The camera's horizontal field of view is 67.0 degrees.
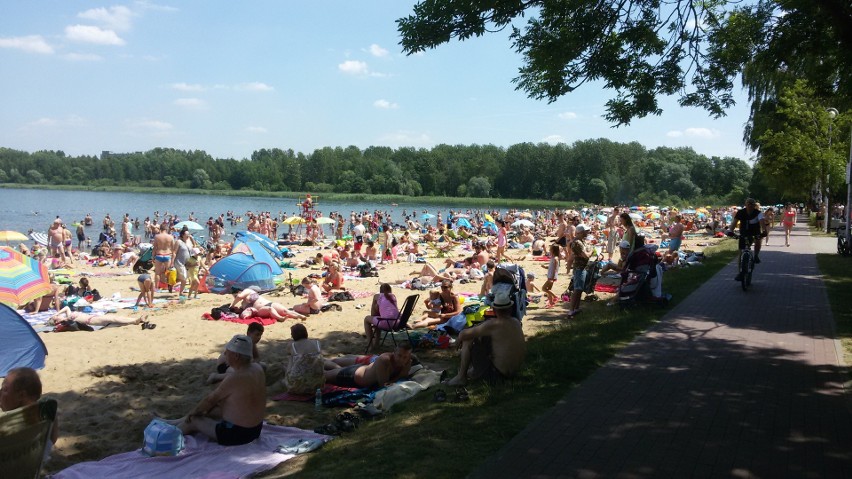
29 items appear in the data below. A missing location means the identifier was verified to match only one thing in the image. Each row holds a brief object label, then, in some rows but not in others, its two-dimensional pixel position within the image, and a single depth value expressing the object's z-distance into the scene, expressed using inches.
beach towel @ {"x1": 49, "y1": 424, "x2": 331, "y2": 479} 184.7
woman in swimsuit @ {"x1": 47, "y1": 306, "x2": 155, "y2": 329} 407.2
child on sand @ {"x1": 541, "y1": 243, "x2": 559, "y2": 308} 455.5
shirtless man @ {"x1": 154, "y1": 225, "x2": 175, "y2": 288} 554.3
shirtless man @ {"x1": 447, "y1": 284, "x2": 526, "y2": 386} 227.3
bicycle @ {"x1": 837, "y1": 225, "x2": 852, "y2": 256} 624.7
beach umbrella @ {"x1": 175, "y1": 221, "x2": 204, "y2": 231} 1170.6
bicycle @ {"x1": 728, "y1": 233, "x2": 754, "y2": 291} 414.0
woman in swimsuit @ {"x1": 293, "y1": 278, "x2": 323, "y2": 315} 446.9
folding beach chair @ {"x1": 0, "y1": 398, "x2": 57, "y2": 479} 129.0
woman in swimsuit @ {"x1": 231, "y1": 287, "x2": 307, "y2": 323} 429.7
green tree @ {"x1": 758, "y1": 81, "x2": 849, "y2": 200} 906.1
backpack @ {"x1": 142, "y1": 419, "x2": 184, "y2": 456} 195.2
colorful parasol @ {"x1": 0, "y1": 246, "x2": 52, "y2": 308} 398.6
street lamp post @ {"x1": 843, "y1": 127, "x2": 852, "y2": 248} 612.4
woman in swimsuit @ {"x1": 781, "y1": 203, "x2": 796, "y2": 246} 810.3
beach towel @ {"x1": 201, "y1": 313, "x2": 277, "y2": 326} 420.7
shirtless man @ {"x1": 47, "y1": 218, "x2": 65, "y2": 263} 818.2
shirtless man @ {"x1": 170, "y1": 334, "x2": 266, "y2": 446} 200.5
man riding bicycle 410.0
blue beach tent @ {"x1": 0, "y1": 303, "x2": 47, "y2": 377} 293.3
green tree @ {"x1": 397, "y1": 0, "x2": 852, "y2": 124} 257.0
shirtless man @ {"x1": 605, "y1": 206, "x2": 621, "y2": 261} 751.5
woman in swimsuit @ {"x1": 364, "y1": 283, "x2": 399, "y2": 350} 346.6
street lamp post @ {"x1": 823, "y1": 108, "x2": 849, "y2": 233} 873.0
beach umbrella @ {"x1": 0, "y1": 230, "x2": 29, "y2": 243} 768.3
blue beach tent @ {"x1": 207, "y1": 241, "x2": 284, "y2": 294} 579.8
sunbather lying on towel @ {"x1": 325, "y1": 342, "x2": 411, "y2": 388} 268.1
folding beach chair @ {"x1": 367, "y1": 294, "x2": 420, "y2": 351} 345.7
